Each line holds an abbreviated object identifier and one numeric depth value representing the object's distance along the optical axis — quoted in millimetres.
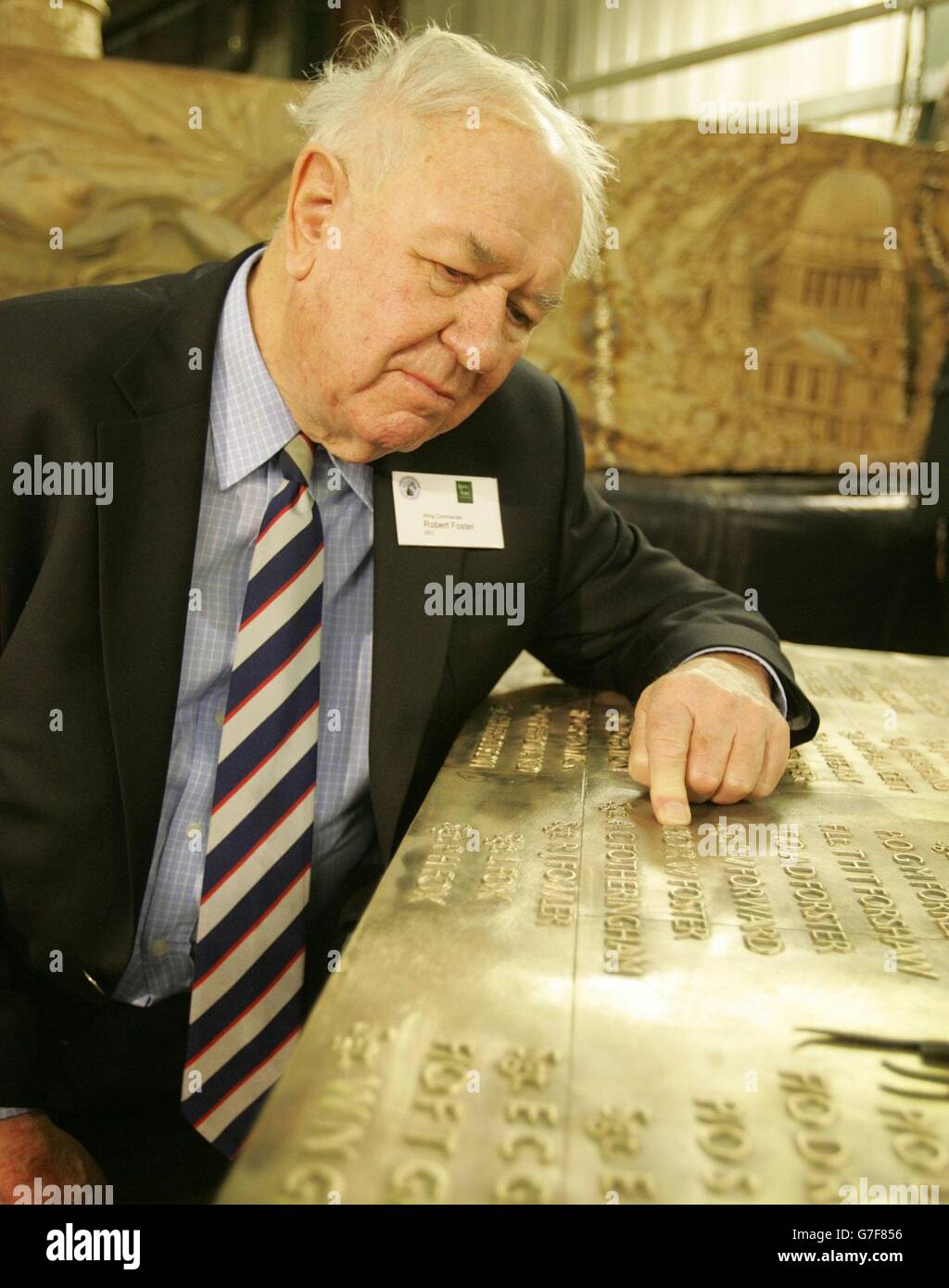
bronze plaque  692
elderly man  1393
